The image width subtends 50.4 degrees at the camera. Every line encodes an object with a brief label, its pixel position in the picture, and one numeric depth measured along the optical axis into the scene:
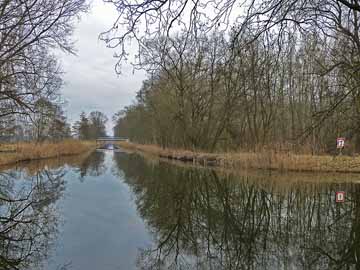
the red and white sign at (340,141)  15.09
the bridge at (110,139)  81.44
